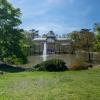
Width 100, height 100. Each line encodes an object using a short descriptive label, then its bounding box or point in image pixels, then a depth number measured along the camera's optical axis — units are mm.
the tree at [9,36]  12516
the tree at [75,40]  34537
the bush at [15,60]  12608
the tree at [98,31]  19152
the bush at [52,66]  9756
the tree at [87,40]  30465
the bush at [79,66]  10376
